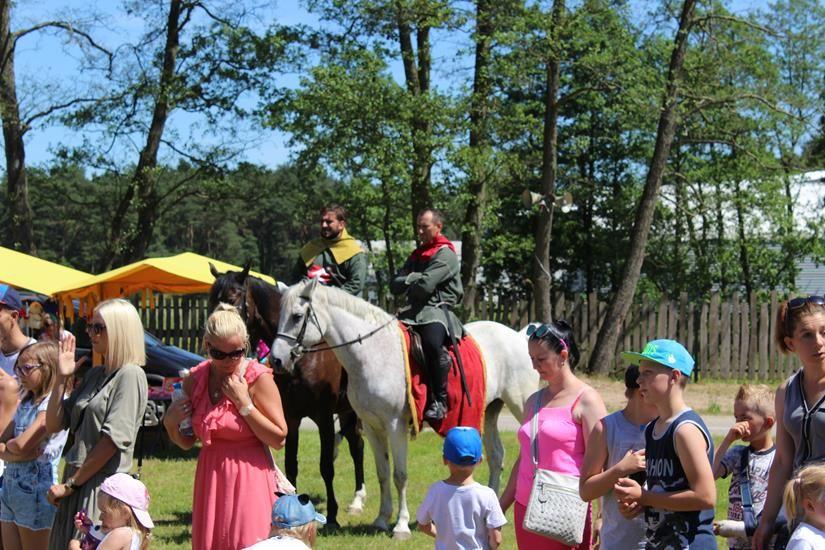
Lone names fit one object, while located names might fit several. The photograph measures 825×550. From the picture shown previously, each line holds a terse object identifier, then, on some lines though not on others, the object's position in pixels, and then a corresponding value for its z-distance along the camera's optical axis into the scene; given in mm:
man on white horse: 9156
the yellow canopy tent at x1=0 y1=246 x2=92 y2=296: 13430
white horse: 8766
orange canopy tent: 13508
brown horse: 9633
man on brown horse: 10039
